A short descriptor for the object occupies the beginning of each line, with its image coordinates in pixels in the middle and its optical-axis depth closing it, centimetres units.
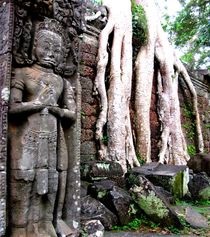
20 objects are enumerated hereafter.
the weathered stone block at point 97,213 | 359
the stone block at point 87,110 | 540
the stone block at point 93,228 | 311
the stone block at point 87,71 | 551
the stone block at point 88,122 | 535
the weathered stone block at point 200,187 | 554
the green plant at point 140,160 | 586
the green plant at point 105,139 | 532
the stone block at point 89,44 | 568
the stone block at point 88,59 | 560
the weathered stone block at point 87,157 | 513
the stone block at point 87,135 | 525
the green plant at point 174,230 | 366
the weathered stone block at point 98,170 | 442
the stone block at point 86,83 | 545
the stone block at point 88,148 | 519
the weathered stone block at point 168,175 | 506
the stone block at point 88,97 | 546
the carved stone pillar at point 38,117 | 278
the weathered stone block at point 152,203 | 379
